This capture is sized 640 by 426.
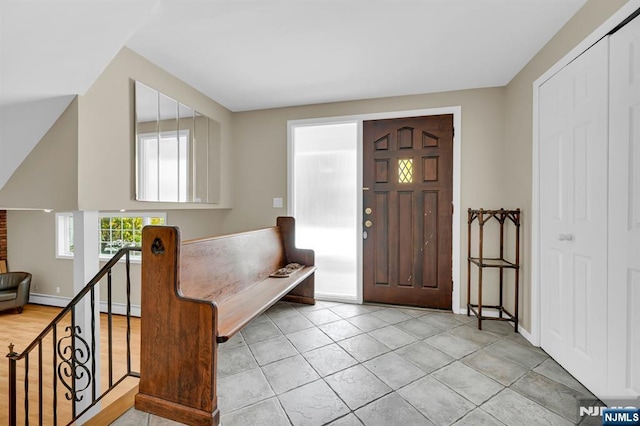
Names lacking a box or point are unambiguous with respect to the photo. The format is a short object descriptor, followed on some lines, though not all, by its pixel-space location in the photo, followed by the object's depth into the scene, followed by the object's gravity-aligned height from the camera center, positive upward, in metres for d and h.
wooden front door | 3.17 -0.01
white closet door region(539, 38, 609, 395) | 1.69 -0.04
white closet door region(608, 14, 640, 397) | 1.46 -0.03
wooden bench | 1.50 -0.68
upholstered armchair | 4.92 -1.43
